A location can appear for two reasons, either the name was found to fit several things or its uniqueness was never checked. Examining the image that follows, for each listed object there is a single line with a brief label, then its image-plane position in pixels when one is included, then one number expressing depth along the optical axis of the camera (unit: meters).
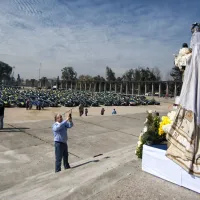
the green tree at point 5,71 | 124.50
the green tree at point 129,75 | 111.36
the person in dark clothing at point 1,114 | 11.34
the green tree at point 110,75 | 118.31
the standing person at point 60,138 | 5.33
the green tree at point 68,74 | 130.85
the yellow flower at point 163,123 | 4.51
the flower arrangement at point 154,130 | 4.51
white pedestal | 3.54
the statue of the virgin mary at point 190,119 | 3.42
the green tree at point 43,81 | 116.94
